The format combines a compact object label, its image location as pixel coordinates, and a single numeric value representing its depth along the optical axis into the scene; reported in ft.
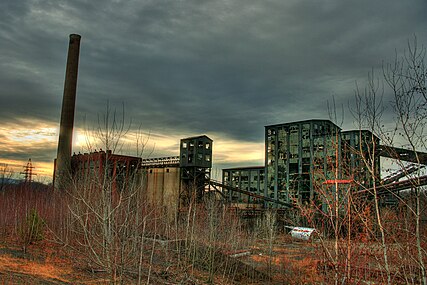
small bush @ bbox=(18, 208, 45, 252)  56.85
